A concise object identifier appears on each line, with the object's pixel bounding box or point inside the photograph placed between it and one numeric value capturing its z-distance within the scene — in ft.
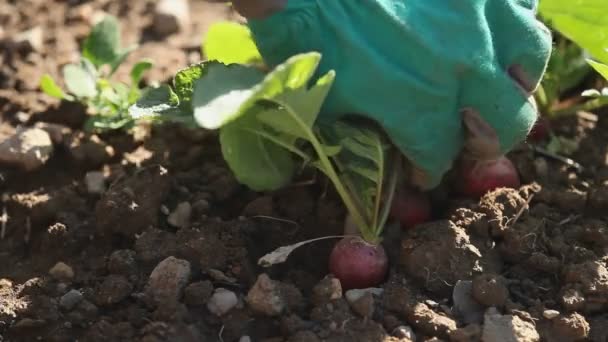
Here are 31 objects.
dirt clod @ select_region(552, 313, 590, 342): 3.03
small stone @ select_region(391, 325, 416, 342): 3.01
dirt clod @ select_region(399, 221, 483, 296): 3.10
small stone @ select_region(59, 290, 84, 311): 3.10
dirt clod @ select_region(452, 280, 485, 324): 3.06
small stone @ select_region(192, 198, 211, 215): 3.26
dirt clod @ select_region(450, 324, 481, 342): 3.01
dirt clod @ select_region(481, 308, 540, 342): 3.00
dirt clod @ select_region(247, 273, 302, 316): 3.05
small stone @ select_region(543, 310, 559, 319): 3.04
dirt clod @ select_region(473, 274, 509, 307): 3.05
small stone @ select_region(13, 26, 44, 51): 3.71
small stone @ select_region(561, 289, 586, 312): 3.06
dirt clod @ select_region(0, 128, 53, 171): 3.39
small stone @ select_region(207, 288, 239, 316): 3.07
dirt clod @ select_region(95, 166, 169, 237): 3.22
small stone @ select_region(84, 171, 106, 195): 3.34
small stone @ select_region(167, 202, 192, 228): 3.25
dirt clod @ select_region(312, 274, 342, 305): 3.05
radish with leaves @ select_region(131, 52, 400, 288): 2.93
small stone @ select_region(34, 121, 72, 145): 3.45
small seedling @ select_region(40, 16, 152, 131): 3.41
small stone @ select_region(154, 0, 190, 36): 3.81
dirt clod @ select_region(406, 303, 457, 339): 3.03
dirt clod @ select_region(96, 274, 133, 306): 3.08
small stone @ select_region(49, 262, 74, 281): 3.15
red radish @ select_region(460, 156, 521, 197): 3.23
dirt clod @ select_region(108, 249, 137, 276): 3.14
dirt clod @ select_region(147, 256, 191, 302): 3.07
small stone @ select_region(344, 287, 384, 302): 3.06
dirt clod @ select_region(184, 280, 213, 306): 3.07
